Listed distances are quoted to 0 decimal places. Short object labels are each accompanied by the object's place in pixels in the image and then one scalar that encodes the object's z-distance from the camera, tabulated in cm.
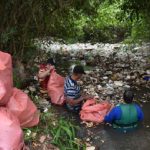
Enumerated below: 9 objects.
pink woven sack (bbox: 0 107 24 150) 241
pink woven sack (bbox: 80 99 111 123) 324
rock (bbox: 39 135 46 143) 283
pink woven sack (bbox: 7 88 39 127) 282
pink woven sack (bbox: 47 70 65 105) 350
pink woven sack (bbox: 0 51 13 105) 272
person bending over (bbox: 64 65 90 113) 335
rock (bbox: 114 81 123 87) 409
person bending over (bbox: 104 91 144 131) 301
